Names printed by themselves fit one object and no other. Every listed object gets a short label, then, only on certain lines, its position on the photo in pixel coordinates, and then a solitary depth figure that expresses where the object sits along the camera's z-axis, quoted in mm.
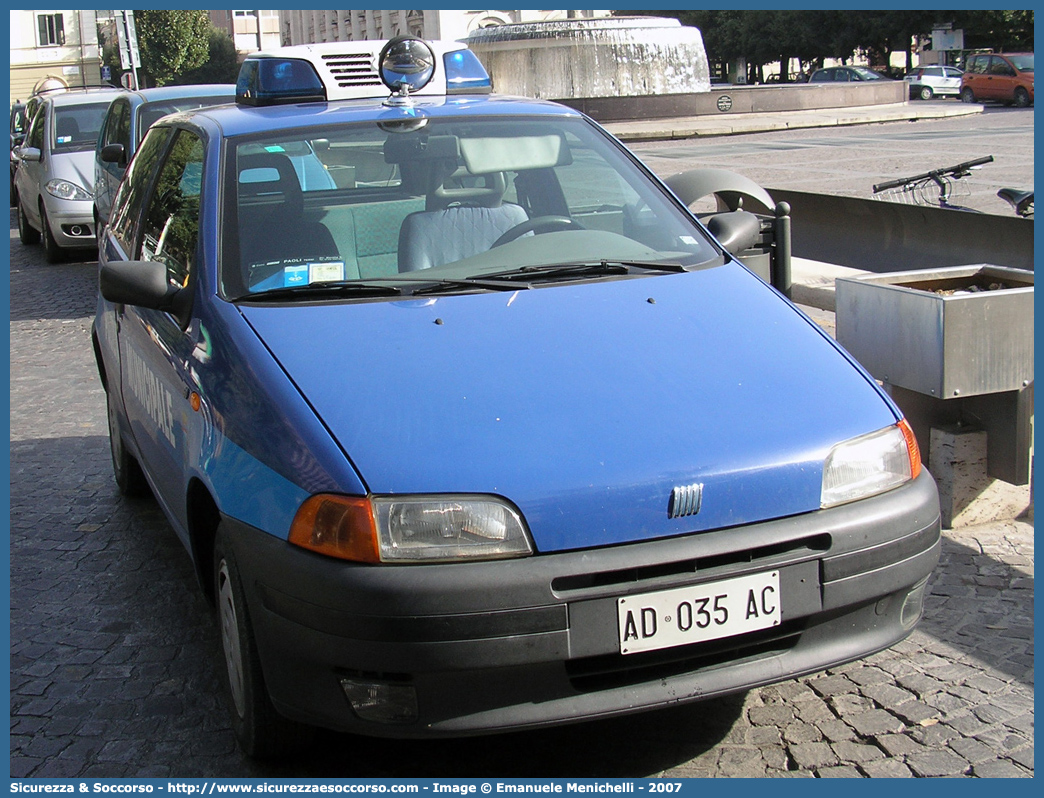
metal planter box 4500
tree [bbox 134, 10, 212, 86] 73500
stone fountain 31266
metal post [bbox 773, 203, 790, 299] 5742
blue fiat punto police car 2674
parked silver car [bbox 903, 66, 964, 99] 48406
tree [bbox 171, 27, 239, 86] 85375
